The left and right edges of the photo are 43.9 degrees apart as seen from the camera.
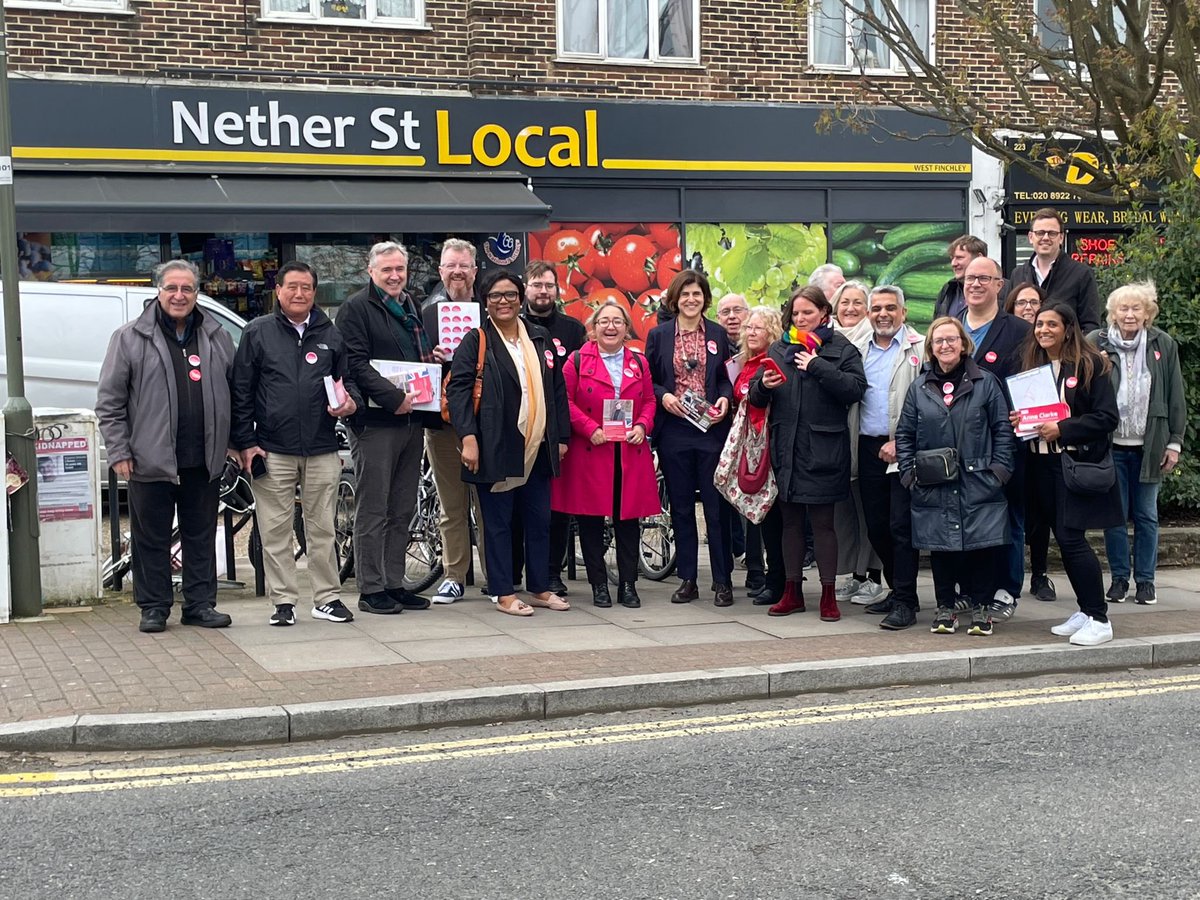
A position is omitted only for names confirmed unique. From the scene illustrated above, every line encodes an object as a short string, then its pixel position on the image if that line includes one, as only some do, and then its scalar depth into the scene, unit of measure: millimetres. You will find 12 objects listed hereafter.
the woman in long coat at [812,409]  8328
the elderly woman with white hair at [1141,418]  9008
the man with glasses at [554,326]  9211
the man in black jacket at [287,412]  8125
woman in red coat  8875
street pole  8164
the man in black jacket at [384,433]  8453
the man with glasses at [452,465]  8891
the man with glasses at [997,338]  8539
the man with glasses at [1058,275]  9414
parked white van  12320
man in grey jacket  7812
